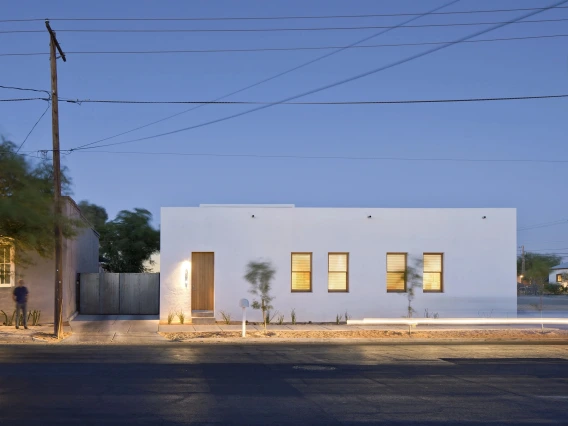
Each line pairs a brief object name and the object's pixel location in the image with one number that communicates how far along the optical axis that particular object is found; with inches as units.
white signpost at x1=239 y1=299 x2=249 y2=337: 865.5
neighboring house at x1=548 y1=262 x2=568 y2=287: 2600.9
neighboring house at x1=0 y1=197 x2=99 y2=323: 933.2
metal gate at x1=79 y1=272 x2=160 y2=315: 1160.8
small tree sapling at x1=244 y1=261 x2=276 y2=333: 948.6
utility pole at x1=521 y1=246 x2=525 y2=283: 2426.2
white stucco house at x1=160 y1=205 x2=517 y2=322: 1021.2
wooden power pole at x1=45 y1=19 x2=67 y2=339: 820.0
